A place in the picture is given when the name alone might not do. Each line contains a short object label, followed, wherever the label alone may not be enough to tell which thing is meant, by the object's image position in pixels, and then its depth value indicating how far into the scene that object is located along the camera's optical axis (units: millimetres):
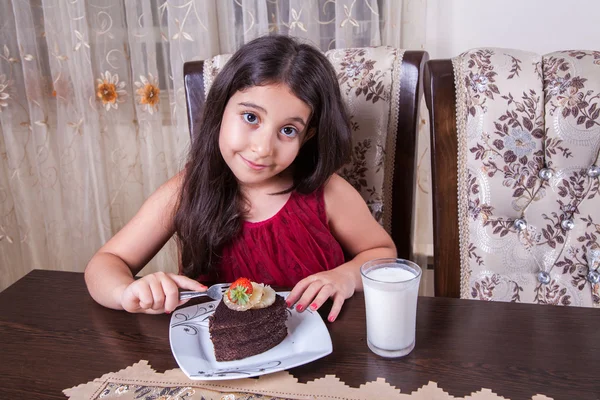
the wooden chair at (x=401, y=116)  1200
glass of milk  709
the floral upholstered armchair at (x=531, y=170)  1057
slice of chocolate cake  724
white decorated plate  695
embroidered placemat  646
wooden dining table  668
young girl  985
